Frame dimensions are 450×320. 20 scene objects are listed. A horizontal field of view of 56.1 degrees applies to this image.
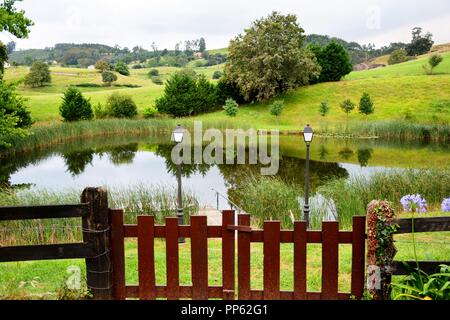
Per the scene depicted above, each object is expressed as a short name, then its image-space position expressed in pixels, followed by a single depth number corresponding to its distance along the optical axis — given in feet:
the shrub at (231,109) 122.42
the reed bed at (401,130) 94.63
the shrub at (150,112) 132.36
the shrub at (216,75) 251.39
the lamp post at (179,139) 29.12
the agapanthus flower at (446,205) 12.46
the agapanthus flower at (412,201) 12.55
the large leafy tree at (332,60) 156.46
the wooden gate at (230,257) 12.80
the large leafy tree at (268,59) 139.74
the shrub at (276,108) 123.11
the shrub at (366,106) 115.65
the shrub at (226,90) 146.20
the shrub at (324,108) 123.64
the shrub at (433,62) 164.14
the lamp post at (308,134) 32.45
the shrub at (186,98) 135.23
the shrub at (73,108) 116.67
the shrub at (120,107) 127.13
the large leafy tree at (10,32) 45.88
